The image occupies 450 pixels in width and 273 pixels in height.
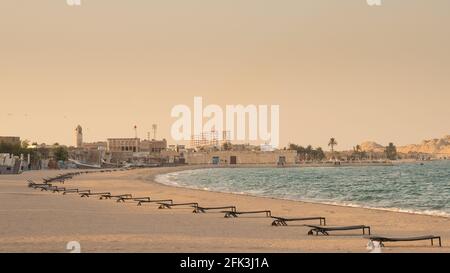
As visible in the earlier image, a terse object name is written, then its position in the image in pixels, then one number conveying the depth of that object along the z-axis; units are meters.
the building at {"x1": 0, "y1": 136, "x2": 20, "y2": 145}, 153.49
